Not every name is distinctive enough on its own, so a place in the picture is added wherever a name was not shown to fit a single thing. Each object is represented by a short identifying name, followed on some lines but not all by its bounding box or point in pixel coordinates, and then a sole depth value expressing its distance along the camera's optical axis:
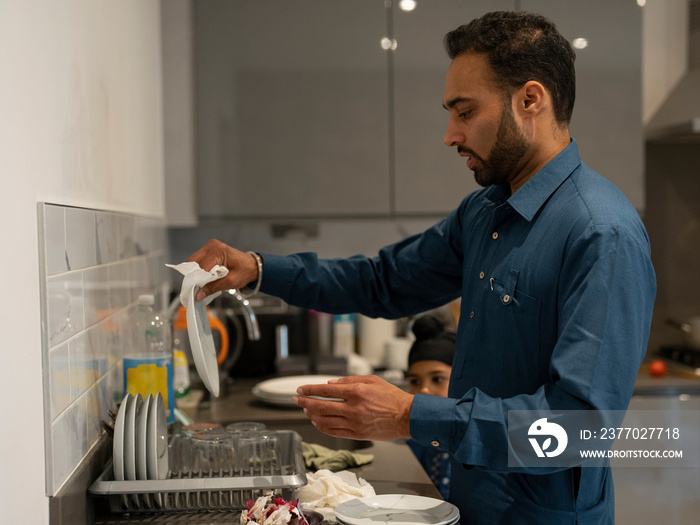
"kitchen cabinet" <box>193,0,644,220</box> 2.45
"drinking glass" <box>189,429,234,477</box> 1.32
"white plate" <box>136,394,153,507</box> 1.17
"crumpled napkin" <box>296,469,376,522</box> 1.18
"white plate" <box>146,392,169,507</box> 1.18
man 0.96
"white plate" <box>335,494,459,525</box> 1.05
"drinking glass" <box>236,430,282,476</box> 1.32
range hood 2.51
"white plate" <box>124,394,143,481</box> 1.17
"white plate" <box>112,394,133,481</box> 1.17
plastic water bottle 1.43
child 1.84
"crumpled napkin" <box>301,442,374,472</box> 1.44
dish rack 1.14
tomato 2.47
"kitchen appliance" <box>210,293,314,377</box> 2.60
